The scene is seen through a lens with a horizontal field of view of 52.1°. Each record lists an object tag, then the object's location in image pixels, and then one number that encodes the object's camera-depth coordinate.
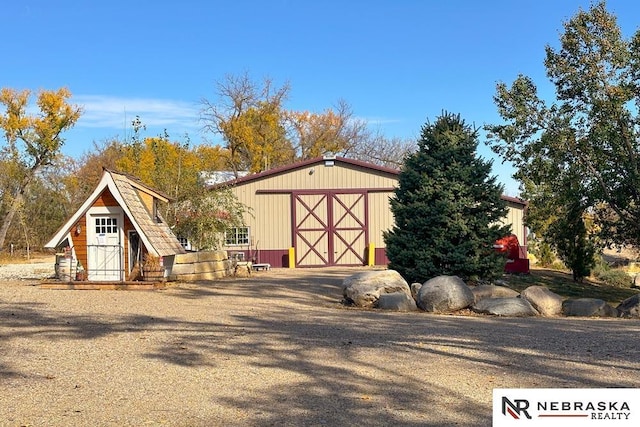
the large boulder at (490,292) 15.22
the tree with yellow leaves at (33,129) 42.94
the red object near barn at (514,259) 23.54
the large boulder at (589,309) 14.34
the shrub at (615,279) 27.05
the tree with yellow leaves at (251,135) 52.19
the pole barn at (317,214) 28.77
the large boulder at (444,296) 14.24
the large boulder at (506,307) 13.85
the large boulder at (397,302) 14.32
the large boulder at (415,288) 16.02
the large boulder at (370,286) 14.98
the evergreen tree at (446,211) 17.03
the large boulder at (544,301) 14.36
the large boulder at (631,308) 14.23
